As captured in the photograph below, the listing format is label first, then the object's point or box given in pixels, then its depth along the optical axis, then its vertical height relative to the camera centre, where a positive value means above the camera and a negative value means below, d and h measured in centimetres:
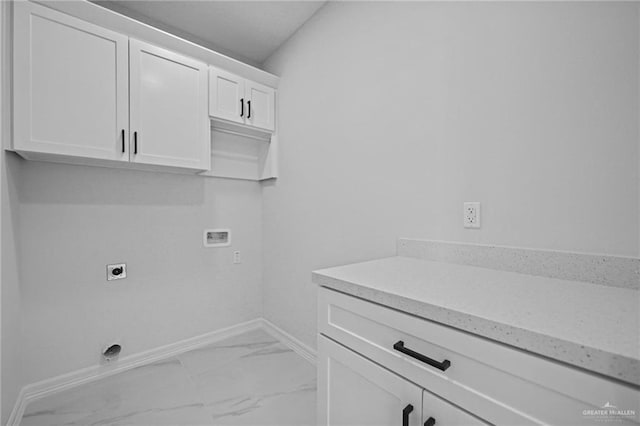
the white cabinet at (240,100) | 208 +92
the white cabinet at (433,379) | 52 -40
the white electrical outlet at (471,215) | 120 -1
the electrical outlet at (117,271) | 193 -41
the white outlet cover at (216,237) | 239 -22
